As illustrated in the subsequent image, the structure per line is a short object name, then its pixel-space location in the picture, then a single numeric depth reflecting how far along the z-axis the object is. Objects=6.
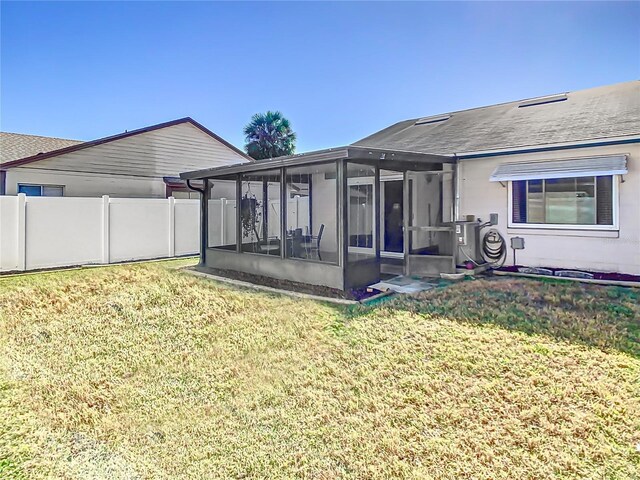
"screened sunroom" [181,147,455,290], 7.92
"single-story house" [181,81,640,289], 8.01
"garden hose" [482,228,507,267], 9.53
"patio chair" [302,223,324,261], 9.97
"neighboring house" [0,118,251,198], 13.59
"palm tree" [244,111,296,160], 24.17
